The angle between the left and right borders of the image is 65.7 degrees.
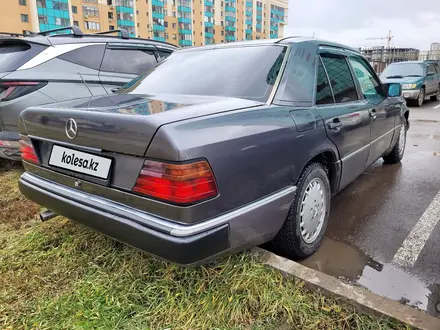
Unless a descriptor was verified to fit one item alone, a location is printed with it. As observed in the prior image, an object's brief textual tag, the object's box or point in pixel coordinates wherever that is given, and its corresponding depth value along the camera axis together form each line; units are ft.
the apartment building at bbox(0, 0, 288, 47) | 165.78
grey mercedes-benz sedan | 5.25
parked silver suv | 11.70
